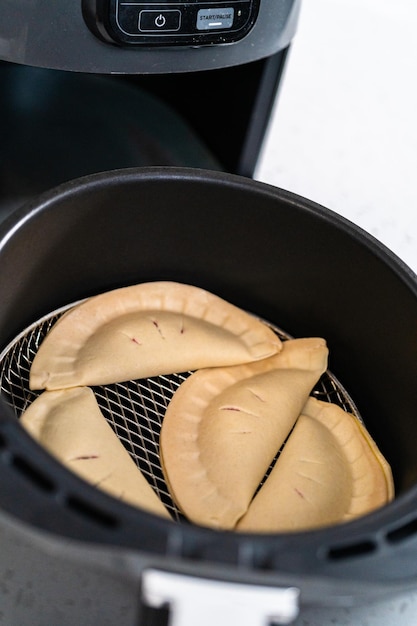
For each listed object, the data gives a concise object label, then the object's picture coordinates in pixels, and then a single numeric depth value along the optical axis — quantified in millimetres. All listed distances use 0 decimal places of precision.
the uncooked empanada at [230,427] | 624
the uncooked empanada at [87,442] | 603
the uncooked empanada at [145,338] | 695
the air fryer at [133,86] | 656
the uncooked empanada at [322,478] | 615
